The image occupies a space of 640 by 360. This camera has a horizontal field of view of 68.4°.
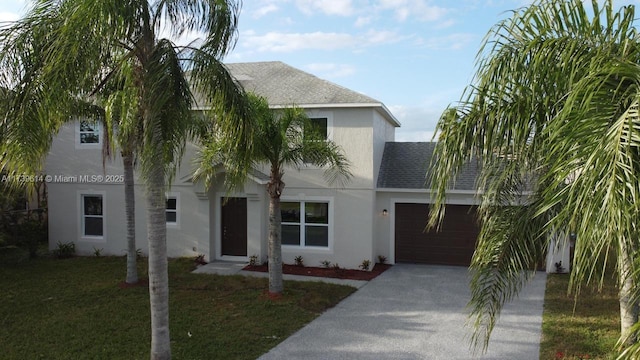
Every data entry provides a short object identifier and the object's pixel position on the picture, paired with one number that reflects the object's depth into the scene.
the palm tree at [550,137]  3.17
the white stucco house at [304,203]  15.21
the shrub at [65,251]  17.09
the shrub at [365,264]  15.02
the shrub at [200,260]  15.81
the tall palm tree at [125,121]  6.39
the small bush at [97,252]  17.17
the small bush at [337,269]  14.71
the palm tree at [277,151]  10.74
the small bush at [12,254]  15.89
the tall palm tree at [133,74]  5.67
